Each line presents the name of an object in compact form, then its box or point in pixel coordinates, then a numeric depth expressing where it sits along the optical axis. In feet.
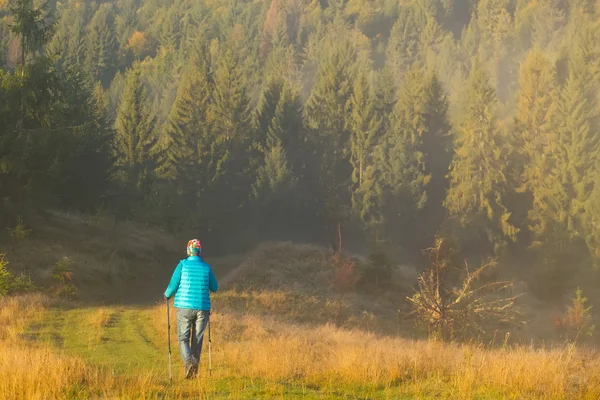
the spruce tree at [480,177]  192.75
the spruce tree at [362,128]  211.41
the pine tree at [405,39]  417.26
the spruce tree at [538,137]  192.03
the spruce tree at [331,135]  204.03
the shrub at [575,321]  140.46
